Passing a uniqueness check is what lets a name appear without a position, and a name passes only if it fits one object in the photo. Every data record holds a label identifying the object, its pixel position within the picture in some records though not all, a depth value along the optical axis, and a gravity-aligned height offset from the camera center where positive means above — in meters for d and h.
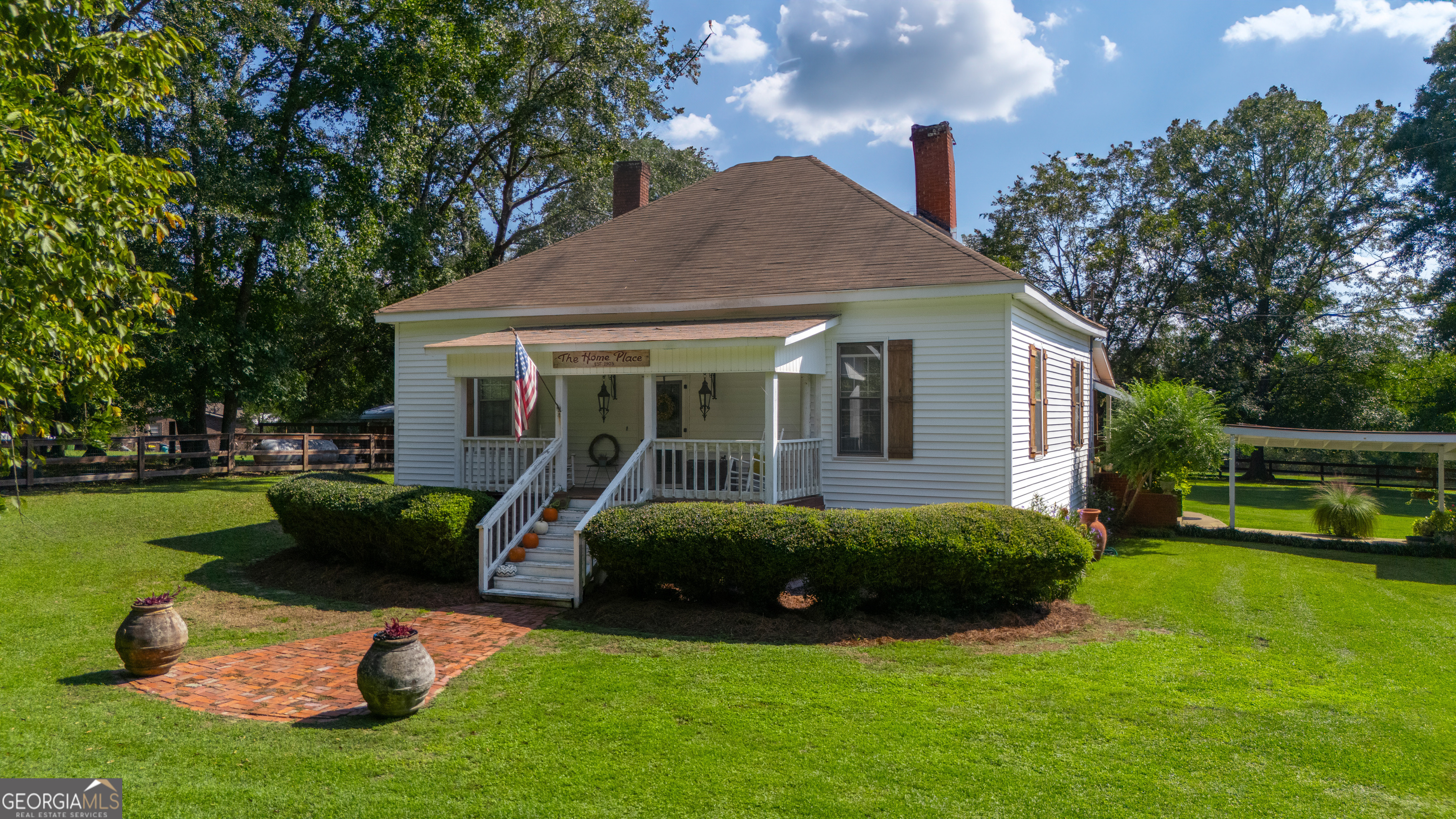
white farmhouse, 11.39 +0.85
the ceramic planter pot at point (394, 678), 6.08 -1.86
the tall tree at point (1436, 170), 29.33 +9.19
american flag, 10.20 +0.38
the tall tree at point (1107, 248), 33.31 +7.19
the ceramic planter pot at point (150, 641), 7.01 -1.83
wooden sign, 11.41 +0.92
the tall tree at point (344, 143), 20.86 +7.93
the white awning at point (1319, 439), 15.47 -0.30
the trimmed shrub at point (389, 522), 10.61 -1.28
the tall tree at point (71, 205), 4.32 +1.24
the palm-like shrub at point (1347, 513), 15.69 -1.70
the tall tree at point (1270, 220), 32.03 +8.05
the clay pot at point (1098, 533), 13.12 -1.72
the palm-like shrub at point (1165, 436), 15.56 -0.22
